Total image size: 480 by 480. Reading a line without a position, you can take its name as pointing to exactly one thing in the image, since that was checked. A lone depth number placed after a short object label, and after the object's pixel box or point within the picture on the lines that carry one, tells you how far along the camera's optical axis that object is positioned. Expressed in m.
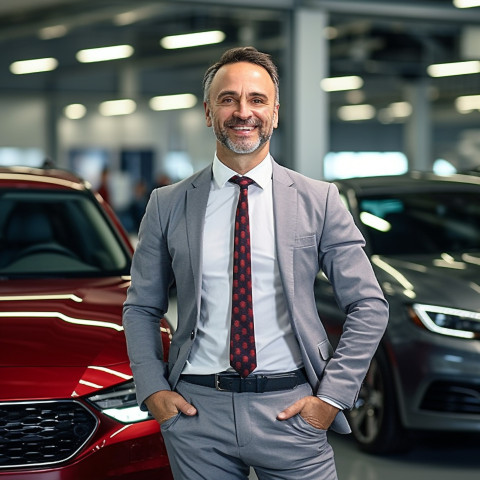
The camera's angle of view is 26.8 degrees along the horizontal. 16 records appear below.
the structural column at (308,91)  9.95
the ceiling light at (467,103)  35.19
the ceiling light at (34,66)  25.73
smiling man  2.34
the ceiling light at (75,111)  27.72
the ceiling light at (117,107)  28.25
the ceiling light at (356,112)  38.78
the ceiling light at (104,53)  24.07
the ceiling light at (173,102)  29.28
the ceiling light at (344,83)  29.63
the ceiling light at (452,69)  22.38
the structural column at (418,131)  20.83
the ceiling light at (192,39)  19.94
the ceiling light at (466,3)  11.21
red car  3.24
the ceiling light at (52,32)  20.03
